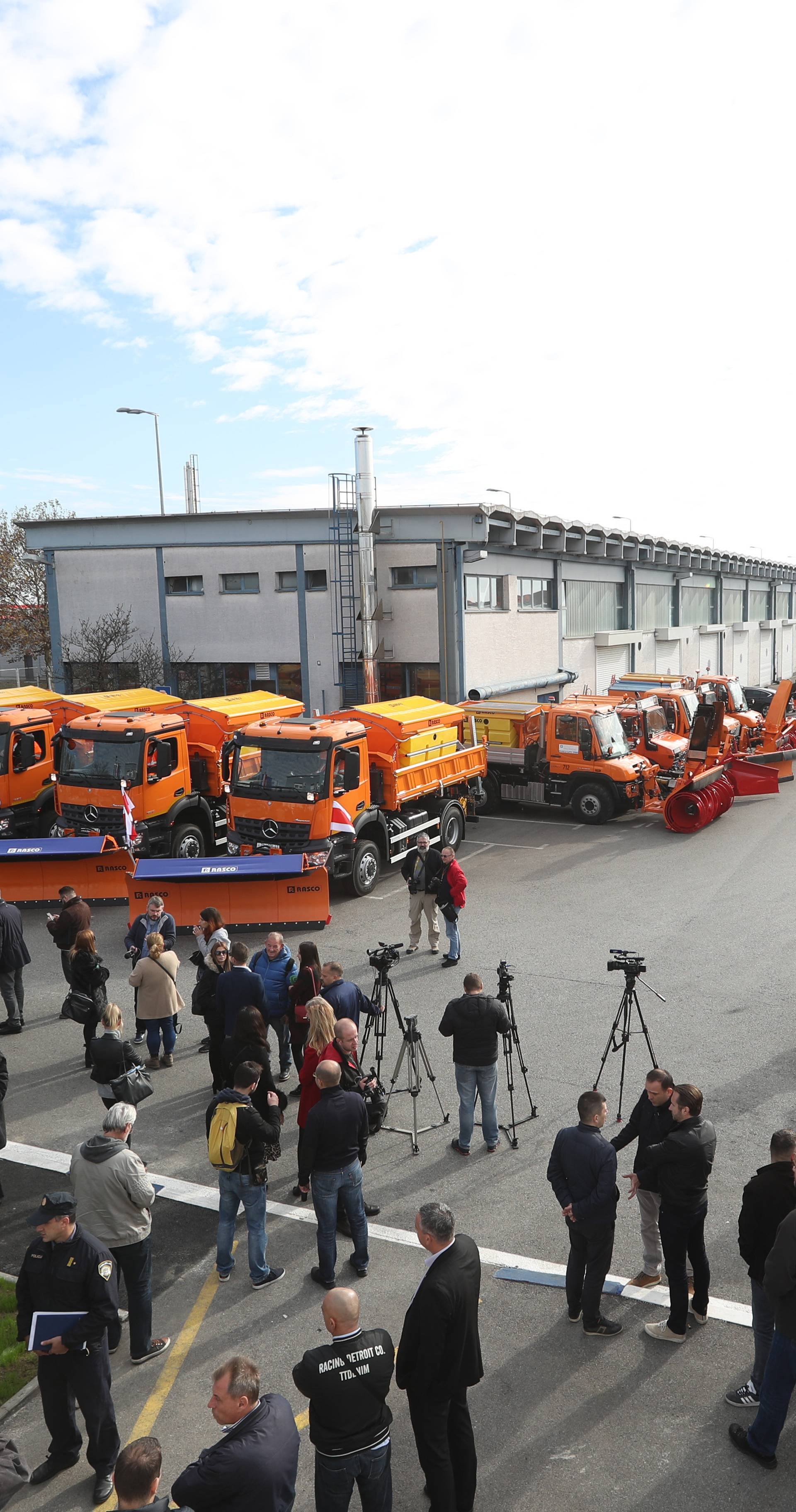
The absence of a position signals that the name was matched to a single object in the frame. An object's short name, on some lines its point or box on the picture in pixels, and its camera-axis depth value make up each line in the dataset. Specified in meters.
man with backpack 6.15
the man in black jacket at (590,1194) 5.82
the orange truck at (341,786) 15.01
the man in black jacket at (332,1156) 6.22
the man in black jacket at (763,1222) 5.30
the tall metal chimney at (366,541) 26.44
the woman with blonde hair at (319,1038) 6.95
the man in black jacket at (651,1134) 6.07
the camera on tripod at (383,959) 9.24
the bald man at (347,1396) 4.09
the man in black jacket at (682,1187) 5.68
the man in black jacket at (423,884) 12.73
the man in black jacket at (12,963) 10.16
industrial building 27.41
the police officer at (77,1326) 4.98
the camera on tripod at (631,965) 8.73
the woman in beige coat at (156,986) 9.82
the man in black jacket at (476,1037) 7.80
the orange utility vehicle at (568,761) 21.36
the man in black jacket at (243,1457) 3.74
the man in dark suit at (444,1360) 4.56
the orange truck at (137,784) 15.86
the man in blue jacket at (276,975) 9.08
